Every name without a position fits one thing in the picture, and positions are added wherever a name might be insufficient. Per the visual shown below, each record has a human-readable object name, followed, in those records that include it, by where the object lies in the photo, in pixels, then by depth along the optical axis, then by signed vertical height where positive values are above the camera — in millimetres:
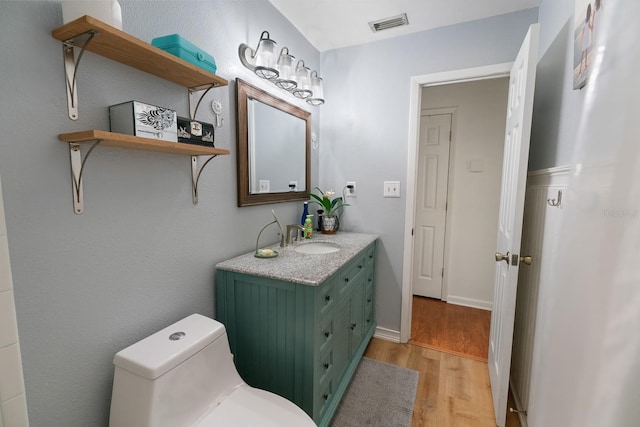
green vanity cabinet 1247 -690
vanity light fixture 1470 +676
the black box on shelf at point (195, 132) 1063 +207
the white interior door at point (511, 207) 1298 -84
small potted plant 2244 -219
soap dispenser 2027 -299
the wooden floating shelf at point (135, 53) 770 +423
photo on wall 660 +432
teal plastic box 1006 +496
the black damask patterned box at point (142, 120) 901 +210
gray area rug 1520 -1236
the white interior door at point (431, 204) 2902 -154
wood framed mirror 1566 +246
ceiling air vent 1893 +1136
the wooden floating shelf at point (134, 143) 788 +131
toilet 892 -695
